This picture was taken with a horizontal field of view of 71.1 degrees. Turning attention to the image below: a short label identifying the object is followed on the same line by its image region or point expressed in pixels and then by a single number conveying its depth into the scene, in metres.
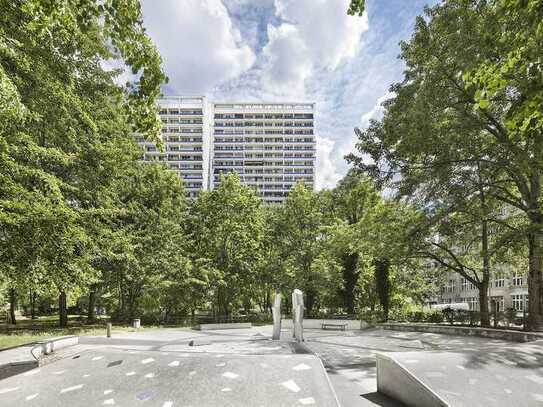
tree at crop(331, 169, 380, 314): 35.06
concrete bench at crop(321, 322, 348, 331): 26.06
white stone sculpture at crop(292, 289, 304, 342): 16.95
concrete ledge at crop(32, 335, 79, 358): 11.55
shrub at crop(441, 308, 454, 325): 26.68
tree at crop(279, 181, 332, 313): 35.47
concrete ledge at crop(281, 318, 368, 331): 26.69
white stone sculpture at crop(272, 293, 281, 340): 18.16
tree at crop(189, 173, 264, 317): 34.03
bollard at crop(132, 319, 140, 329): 25.95
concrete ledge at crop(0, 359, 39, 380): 9.88
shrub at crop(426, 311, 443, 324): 28.73
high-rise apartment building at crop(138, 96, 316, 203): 111.25
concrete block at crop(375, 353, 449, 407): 6.82
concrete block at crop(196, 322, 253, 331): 25.84
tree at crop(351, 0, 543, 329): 13.90
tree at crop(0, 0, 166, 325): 4.81
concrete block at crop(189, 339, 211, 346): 16.10
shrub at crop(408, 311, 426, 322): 31.02
